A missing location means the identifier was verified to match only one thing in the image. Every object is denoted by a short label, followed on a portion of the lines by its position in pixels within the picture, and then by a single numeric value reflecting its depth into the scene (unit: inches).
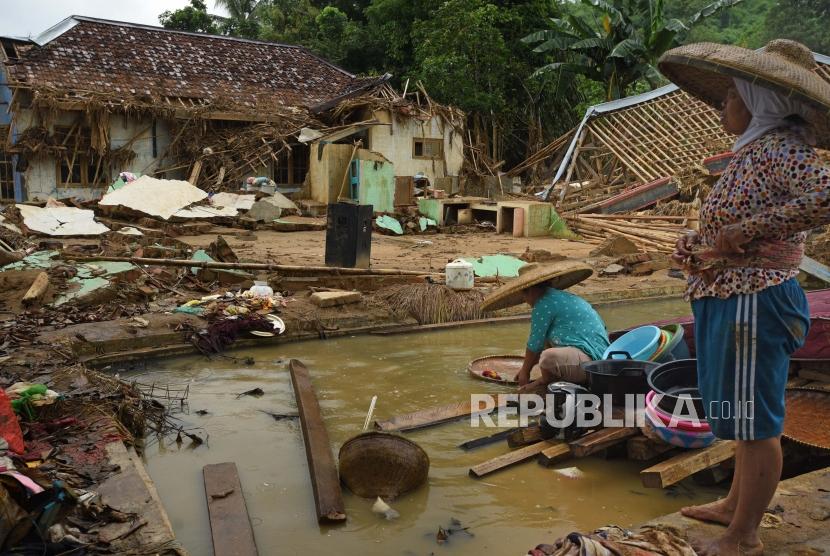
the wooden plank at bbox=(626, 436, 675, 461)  164.2
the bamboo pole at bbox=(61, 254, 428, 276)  339.0
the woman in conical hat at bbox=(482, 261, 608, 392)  191.5
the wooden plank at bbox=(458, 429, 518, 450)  187.5
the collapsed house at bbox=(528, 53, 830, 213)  655.1
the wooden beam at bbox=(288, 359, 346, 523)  150.0
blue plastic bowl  193.4
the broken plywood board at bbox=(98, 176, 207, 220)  634.8
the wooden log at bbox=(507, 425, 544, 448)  183.1
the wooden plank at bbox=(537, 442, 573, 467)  170.2
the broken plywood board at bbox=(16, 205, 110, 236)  541.8
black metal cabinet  377.4
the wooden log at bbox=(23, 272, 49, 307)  297.7
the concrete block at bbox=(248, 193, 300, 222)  676.7
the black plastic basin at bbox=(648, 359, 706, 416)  155.0
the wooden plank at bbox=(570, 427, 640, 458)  165.9
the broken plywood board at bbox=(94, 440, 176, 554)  121.0
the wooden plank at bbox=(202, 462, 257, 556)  134.7
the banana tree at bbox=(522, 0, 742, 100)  858.1
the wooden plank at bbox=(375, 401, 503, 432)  197.8
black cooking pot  174.4
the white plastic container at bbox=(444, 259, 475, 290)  340.2
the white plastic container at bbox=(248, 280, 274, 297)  325.4
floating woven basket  157.6
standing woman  96.3
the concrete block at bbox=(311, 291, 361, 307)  317.1
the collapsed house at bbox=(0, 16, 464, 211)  720.3
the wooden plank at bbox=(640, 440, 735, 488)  147.3
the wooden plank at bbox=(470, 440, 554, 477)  169.3
